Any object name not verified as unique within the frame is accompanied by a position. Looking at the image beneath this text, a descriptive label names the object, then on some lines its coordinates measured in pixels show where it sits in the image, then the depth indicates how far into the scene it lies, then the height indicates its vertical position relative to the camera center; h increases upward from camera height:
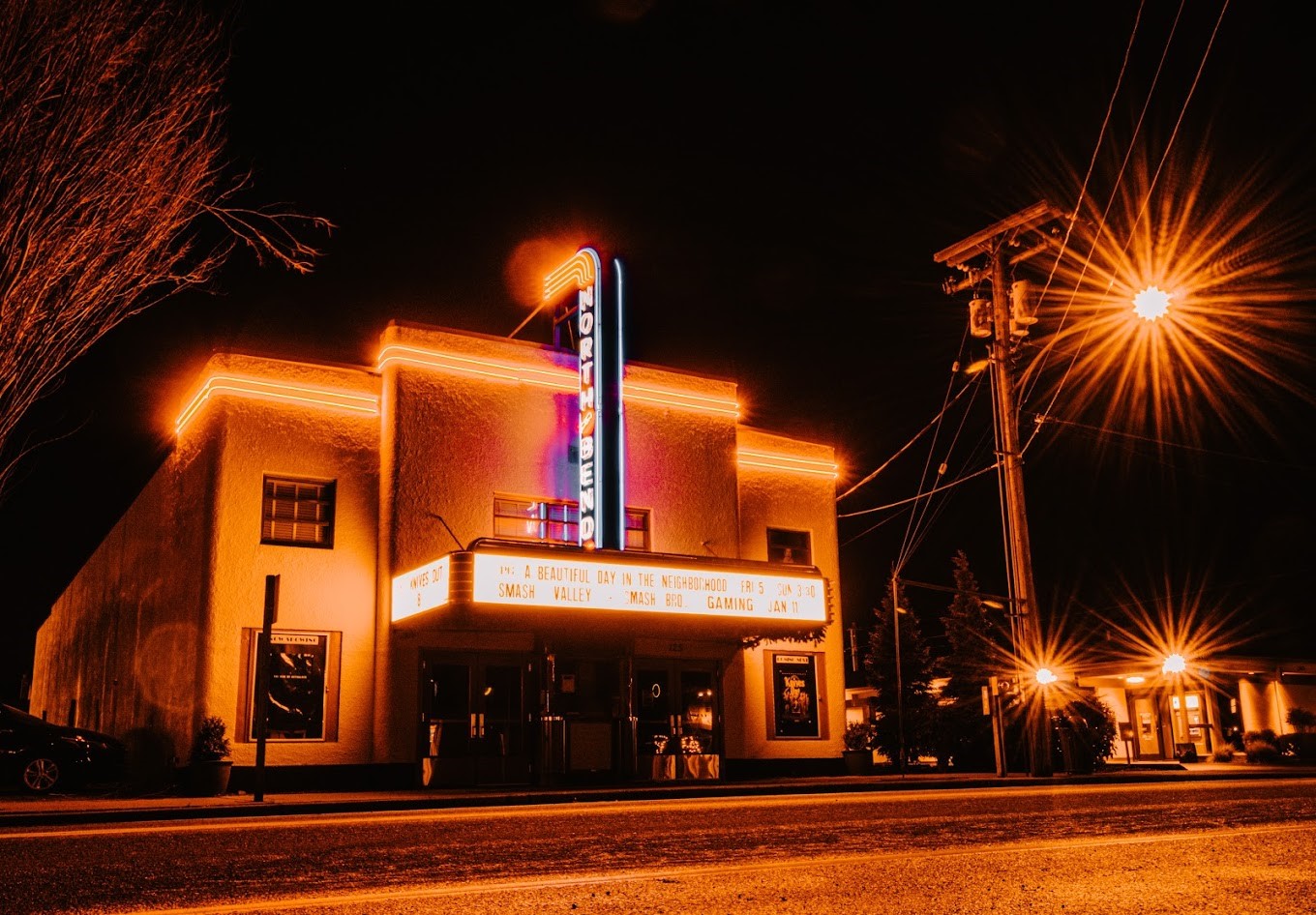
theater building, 18.83 +2.15
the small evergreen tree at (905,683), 29.97 +0.65
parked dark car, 17.50 -0.53
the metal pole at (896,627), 23.83 +1.77
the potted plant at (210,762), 17.00 -0.65
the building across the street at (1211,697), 36.12 +0.08
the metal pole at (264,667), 15.64 +0.67
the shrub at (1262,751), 31.83 -1.40
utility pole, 21.31 +6.80
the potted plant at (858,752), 23.03 -0.89
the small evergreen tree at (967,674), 26.06 +0.71
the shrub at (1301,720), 35.28 -0.64
